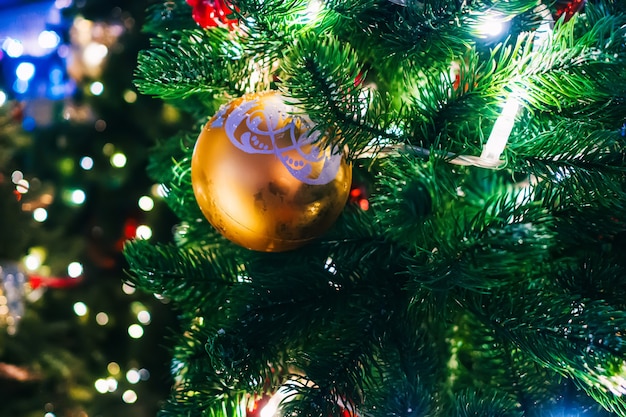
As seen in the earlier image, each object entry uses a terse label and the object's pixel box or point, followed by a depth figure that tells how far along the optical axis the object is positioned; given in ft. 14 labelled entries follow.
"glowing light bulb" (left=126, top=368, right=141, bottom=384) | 4.61
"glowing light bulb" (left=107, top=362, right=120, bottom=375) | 4.81
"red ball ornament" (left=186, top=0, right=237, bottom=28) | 1.52
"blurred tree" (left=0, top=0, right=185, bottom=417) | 4.16
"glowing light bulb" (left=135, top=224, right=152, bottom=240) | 3.61
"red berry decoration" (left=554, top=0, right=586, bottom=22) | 1.47
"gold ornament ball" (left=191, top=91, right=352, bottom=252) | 1.39
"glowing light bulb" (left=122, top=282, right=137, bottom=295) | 4.92
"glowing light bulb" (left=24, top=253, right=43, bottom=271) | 3.99
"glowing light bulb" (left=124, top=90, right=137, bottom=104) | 4.90
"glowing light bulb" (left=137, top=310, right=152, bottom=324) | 4.77
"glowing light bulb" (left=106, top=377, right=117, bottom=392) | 4.53
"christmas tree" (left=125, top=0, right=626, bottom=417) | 1.15
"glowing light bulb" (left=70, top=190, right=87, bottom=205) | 4.94
